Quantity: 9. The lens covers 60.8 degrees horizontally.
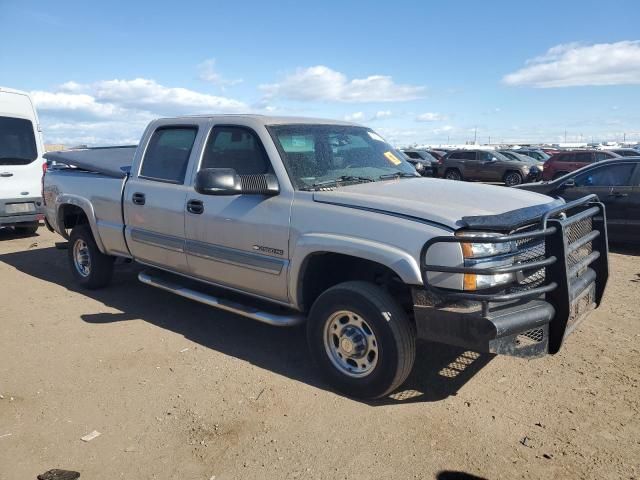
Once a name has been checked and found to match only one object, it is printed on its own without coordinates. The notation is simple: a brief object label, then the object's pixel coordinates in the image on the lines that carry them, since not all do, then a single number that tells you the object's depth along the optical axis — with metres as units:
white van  9.51
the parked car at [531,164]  23.27
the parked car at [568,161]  20.21
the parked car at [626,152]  21.75
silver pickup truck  3.31
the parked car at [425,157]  25.59
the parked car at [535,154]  29.02
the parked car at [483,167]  23.36
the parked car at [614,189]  8.42
